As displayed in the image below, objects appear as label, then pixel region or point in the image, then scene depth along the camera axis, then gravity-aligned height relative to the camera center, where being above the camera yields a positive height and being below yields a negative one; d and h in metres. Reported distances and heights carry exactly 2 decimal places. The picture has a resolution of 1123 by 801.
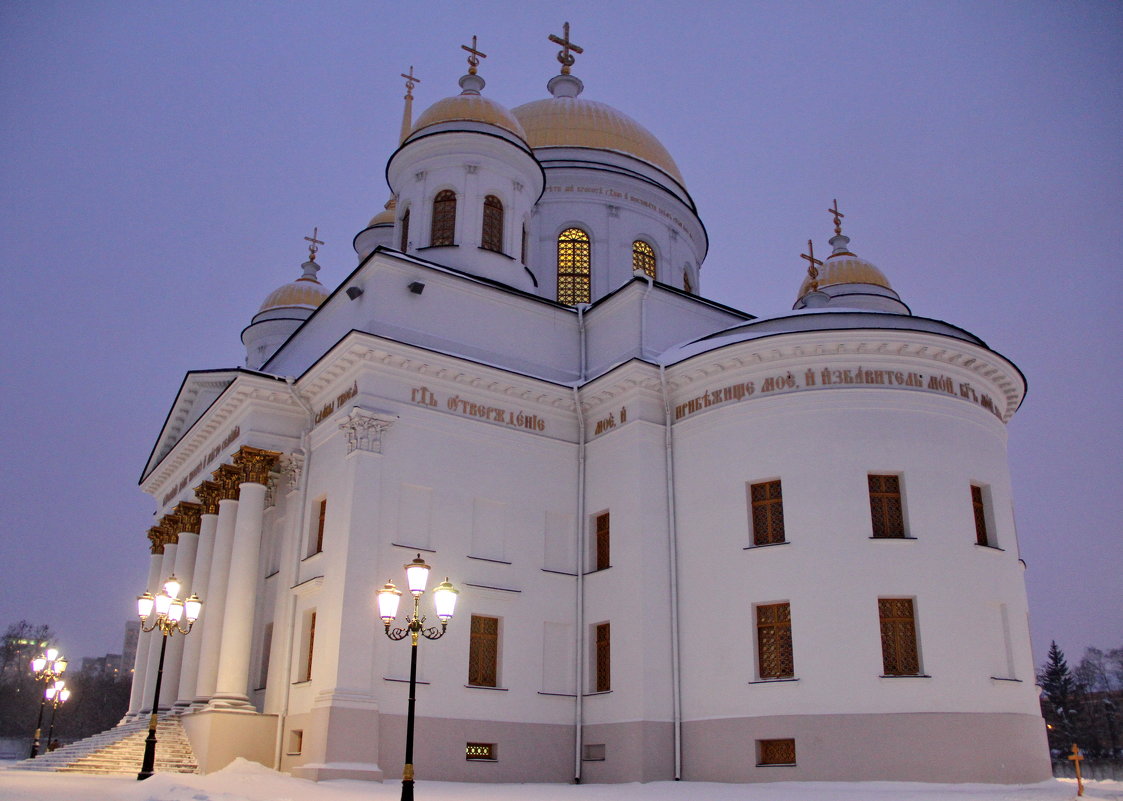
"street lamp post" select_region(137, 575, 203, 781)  16.06 +1.81
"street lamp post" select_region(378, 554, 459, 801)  12.20 +1.59
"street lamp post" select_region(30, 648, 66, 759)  26.89 +1.48
